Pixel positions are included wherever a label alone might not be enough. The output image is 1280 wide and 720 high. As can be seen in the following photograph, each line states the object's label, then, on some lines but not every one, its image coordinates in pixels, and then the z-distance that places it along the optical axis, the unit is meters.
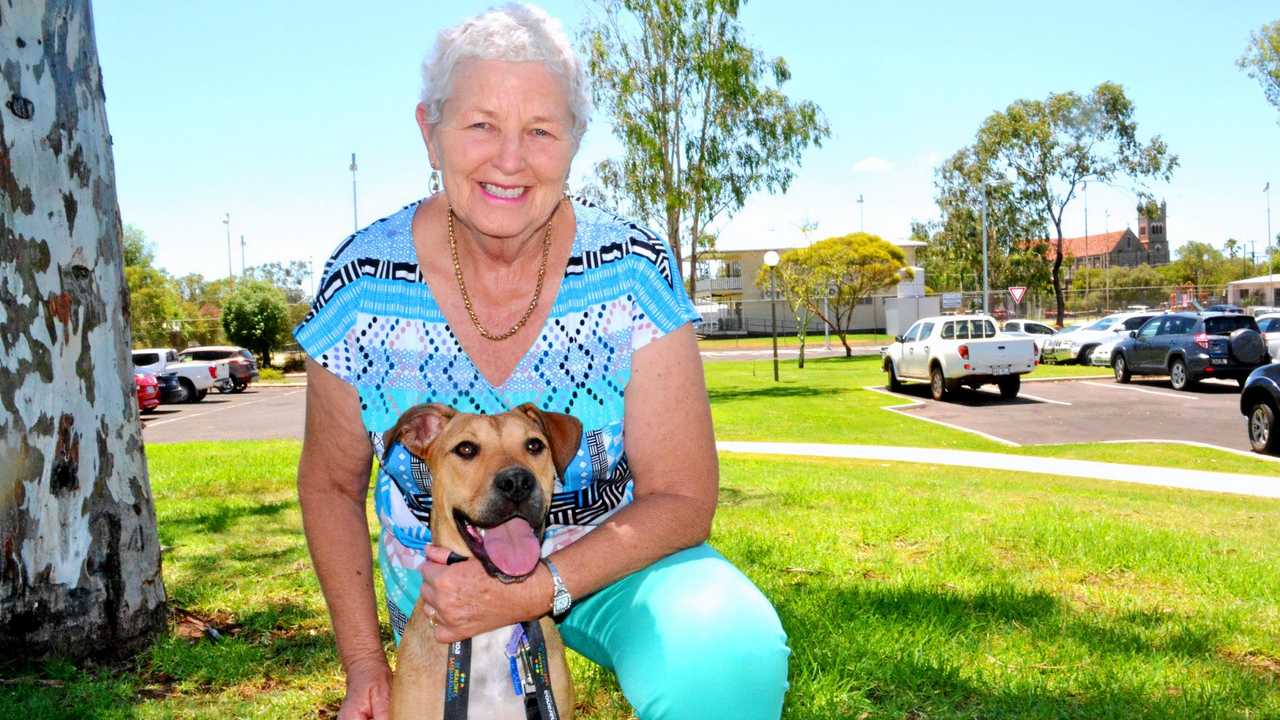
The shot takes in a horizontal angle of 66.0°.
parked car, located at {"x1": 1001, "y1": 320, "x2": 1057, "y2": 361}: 37.29
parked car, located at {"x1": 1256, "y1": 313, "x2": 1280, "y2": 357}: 24.09
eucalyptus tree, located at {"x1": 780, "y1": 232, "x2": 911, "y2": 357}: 45.97
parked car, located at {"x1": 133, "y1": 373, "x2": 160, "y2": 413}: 28.42
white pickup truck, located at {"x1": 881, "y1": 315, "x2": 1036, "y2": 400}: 22.25
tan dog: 2.23
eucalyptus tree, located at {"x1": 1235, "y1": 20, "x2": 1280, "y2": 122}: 34.50
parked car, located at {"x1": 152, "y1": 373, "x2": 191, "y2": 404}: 31.82
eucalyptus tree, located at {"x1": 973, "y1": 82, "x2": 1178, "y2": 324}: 51.28
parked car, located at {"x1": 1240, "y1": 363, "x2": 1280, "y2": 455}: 13.71
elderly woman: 2.35
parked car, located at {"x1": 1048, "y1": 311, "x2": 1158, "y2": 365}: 32.97
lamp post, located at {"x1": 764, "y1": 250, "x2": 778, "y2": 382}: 28.12
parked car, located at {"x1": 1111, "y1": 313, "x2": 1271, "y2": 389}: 22.67
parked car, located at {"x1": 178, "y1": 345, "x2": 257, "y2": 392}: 37.59
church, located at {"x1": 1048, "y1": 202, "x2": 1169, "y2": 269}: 153.25
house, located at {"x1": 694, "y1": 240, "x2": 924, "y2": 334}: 66.38
